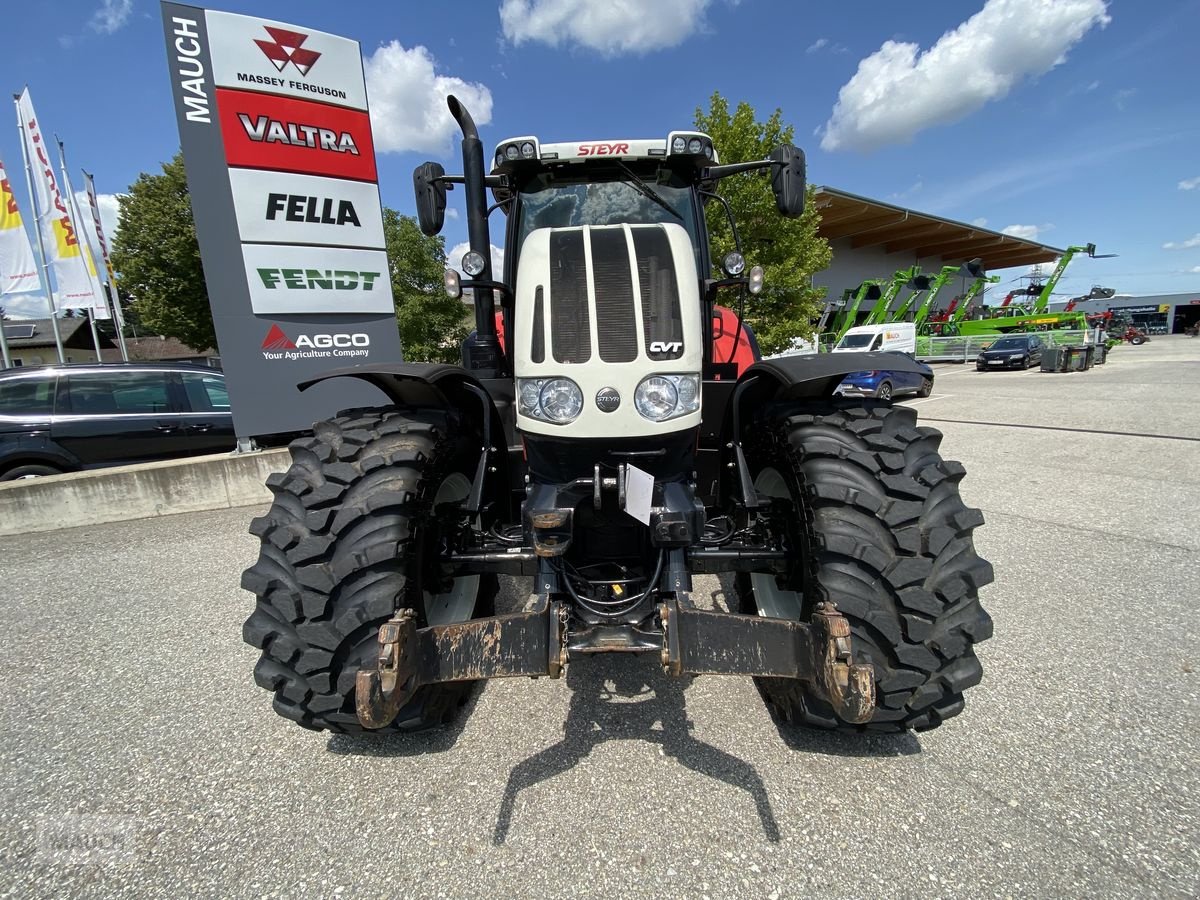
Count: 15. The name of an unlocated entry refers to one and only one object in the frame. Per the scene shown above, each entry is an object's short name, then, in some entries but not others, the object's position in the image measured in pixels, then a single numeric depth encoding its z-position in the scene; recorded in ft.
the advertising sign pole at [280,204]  17.78
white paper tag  6.11
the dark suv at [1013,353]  72.13
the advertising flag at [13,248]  32.83
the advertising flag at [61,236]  38.42
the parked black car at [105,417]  17.99
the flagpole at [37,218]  37.68
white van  66.44
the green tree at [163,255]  67.51
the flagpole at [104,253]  56.90
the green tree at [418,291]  55.47
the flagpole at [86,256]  42.60
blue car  44.96
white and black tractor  5.30
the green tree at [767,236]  44.99
